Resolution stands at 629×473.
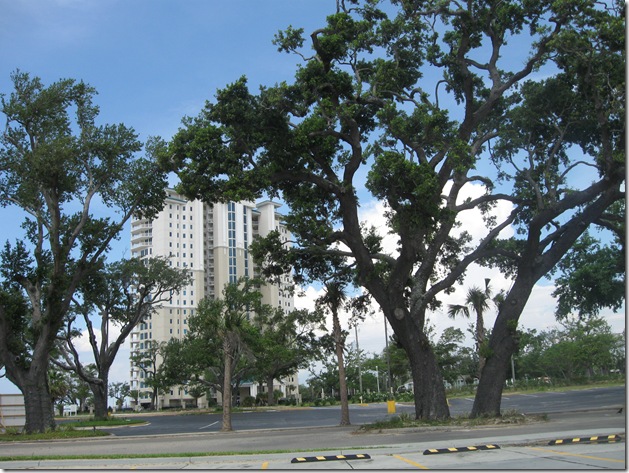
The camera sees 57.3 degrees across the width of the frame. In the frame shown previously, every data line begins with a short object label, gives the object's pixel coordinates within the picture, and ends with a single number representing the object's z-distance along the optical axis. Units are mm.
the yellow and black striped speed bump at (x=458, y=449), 12922
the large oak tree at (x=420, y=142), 20391
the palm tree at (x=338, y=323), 27562
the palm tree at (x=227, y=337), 28891
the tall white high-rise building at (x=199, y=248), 128500
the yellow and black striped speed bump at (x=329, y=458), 12412
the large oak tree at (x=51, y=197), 27516
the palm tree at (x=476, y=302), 34906
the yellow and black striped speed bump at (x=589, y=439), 12812
